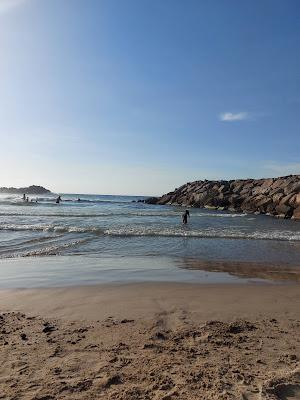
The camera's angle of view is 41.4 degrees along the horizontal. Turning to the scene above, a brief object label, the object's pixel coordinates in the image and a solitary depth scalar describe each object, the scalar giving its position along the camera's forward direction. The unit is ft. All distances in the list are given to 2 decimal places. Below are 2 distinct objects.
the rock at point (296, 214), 108.88
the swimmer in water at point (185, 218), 91.85
